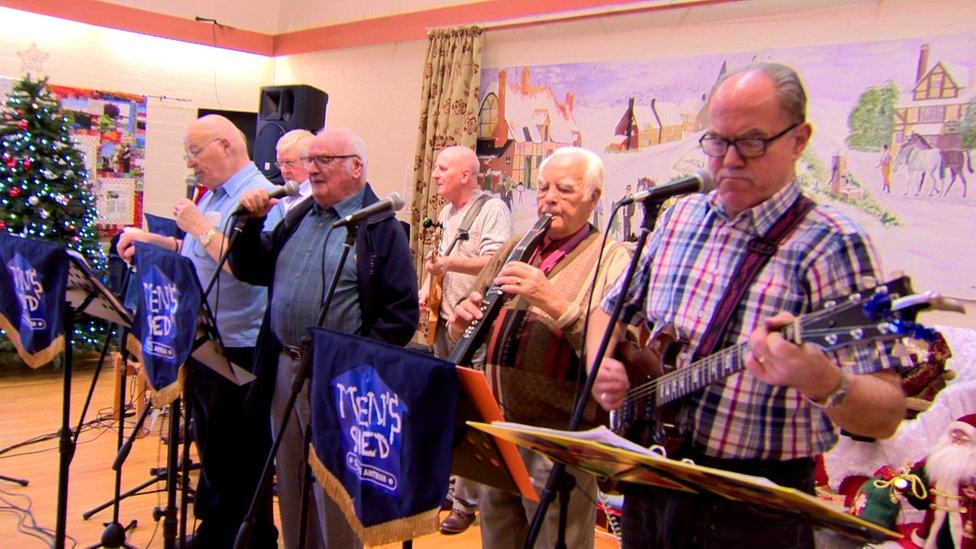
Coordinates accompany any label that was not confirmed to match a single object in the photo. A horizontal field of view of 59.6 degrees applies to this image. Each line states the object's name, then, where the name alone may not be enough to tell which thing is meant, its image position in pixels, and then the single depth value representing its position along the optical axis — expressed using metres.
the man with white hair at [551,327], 2.47
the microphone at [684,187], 1.79
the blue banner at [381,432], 2.00
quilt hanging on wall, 8.23
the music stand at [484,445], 1.94
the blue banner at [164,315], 2.88
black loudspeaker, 6.40
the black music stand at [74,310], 3.12
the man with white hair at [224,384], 3.46
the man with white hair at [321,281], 2.99
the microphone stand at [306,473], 2.38
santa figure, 3.02
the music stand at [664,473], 1.32
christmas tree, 6.65
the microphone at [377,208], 2.56
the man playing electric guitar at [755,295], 1.64
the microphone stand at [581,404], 1.79
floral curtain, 6.84
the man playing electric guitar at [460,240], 4.22
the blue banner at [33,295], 3.19
